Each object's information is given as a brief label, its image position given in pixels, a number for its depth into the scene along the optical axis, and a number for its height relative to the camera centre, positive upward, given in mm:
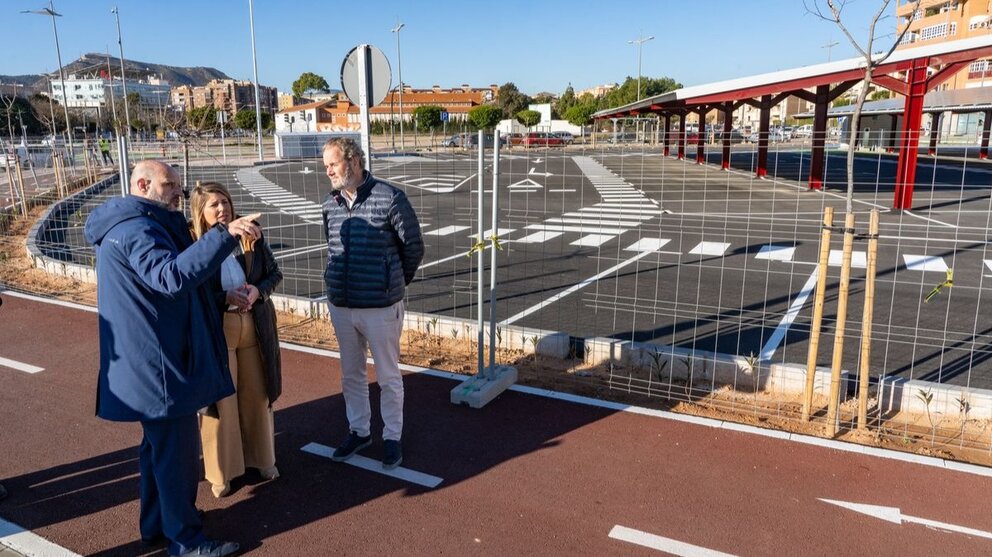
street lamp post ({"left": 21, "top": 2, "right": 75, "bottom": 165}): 29619 +5902
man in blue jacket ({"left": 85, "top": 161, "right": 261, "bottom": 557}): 3021 -854
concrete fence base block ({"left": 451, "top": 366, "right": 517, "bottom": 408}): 5457 -1901
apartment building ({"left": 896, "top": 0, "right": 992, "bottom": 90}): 56438 +10657
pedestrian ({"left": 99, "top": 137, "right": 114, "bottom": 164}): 27812 +145
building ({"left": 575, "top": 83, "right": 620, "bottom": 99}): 169250 +15247
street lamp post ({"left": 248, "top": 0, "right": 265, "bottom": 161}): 35731 +2834
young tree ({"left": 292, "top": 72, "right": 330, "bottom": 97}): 130625 +12690
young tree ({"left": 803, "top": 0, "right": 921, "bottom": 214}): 4867 +488
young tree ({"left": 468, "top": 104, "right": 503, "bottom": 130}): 61956 +3059
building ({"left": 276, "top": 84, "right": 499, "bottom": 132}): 69819 +5371
